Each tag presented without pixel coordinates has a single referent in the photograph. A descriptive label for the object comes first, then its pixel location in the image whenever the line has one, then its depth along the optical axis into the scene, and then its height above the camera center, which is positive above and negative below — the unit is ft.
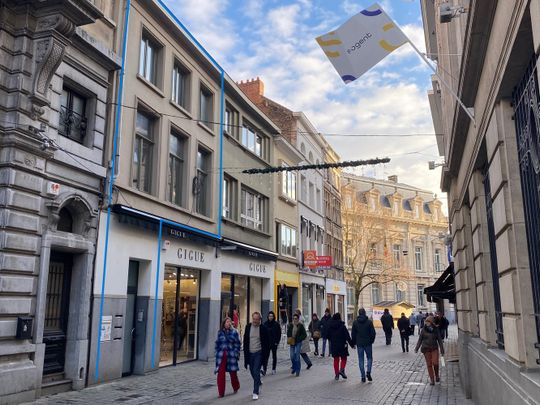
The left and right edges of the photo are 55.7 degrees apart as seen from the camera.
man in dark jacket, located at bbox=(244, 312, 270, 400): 36.58 -2.65
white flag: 26.58 +13.76
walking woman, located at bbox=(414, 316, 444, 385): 43.06 -2.92
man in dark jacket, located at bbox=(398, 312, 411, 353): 75.41 -2.79
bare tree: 148.97 +19.74
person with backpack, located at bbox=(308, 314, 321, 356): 67.46 -2.79
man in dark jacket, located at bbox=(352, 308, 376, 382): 44.68 -2.45
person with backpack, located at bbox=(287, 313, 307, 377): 48.62 -2.95
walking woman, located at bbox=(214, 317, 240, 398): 35.96 -3.02
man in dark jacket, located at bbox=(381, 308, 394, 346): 85.78 -2.74
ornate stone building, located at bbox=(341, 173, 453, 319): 164.58 +28.22
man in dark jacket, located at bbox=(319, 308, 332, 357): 61.61 -1.74
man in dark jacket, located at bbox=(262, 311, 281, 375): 43.88 -2.03
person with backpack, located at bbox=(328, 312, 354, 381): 45.21 -2.93
